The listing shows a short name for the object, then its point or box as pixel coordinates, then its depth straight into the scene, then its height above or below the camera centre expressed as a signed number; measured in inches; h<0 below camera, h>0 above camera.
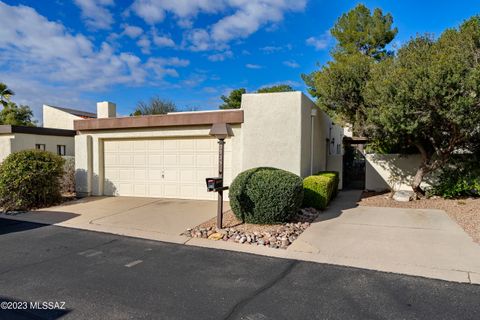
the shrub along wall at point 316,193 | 329.3 -43.7
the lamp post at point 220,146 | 249.6 +5.3
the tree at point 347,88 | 440.8 +94.5
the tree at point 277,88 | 1494.8 +320.1
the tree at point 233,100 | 1419.8 +249.4
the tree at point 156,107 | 1240.0 +184.8
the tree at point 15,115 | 964.9 +126.3
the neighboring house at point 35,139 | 563.8 +26.5
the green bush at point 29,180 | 355.6 -33.0
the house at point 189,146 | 349.1 +8.3
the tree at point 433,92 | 299.7 +62.5
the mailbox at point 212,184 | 245.1 -25.4
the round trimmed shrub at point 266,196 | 258.7 -37.6
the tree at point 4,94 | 929.1 +181.3
